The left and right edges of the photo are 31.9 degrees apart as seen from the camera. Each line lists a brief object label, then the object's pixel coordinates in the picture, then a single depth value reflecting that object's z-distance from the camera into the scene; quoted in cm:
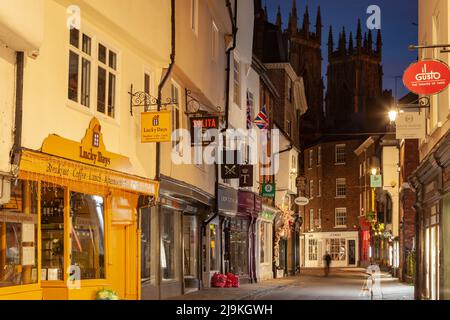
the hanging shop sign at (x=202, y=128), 2300
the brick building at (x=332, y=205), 7731
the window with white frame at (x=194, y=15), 2383
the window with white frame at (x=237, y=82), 3244
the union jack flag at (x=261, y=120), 3606
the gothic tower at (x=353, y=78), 11888
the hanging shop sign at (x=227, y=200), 2983
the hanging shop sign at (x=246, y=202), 3412
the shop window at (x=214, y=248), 3002
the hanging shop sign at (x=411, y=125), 2059
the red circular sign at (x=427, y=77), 1630
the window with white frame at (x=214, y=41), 2726
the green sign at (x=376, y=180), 4609
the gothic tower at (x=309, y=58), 11225
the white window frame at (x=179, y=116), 2286
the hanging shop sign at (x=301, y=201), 4650
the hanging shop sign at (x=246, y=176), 3325
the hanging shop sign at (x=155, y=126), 1814
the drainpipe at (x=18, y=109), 1277
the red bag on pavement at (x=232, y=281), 3044
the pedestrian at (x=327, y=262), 4800
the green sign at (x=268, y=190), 3847
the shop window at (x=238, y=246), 3375
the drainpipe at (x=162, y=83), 2050
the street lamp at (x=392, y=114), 2709
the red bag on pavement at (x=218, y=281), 2973
